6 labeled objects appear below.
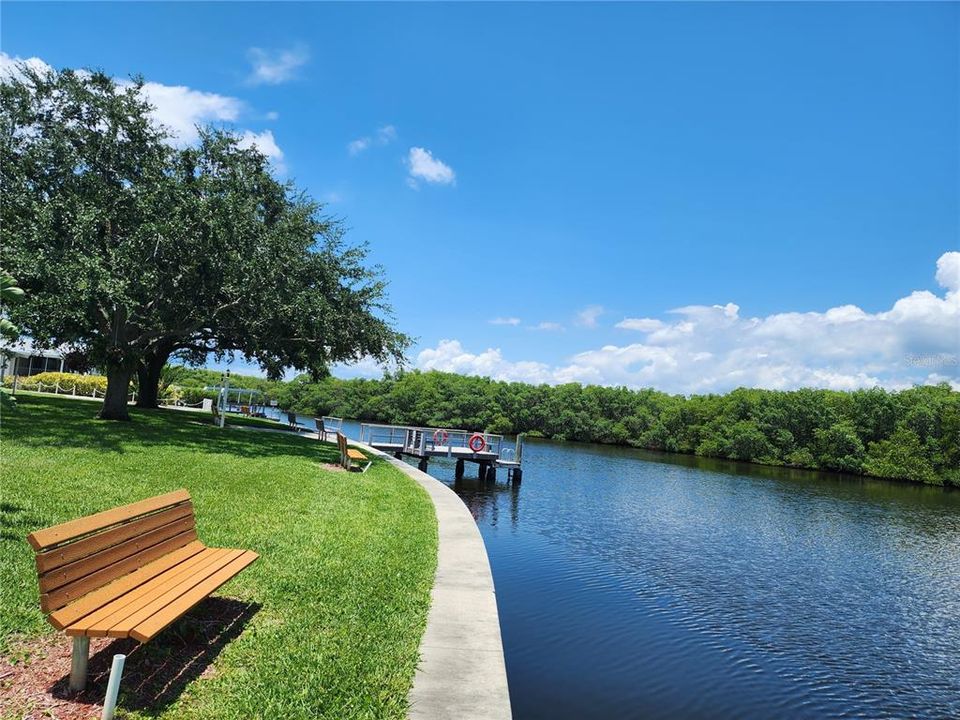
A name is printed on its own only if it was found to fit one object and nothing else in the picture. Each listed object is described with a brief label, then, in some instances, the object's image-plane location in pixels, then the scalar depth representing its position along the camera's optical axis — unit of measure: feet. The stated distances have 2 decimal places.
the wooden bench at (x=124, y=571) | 13.53
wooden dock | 94.94
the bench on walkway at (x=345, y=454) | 60.30
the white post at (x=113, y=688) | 12.69
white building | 161.79
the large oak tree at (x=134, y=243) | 63.57
